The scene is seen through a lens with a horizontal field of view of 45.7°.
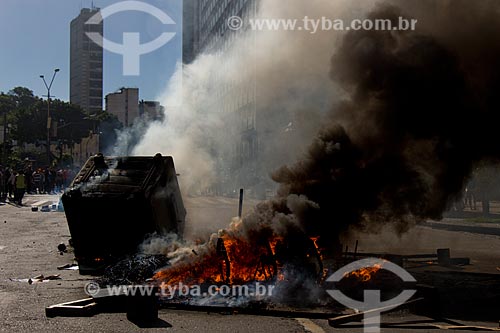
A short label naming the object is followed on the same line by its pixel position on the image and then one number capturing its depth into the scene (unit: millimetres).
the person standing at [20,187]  25667
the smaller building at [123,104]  65206
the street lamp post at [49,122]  41444
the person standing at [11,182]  28519
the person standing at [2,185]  30081
